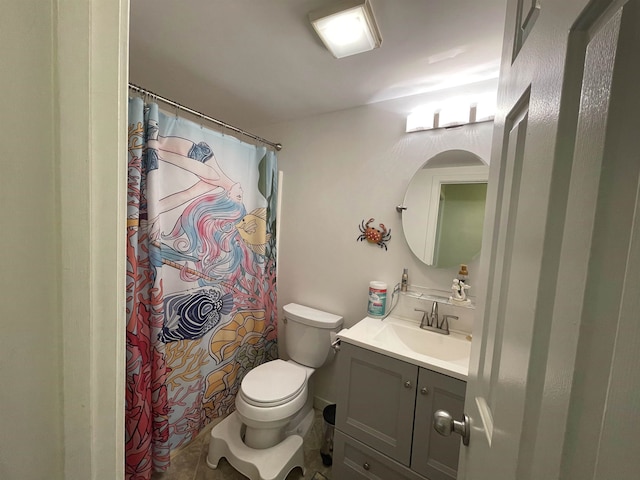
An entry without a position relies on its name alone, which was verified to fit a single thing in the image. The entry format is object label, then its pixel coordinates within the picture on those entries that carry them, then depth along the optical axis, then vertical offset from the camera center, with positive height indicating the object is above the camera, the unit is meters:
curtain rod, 1.25 +0.58
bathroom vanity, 1.10 -0.82
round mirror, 1.44 +0.13
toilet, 1.38 -1.03
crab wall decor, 1.71 -0.05
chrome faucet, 1.48 -0.54
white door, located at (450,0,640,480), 0.22 -0.02
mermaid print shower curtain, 1.29 -0.38
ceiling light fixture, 0.94 +0.79
